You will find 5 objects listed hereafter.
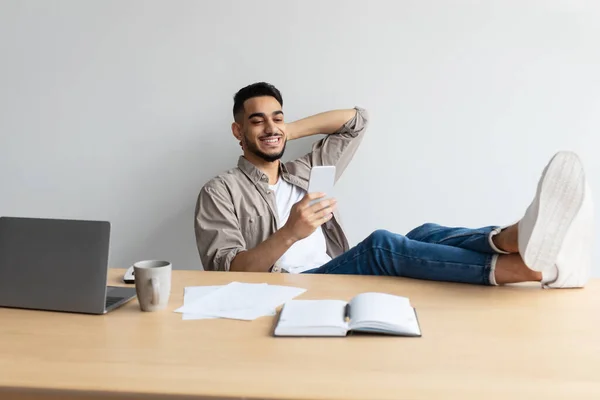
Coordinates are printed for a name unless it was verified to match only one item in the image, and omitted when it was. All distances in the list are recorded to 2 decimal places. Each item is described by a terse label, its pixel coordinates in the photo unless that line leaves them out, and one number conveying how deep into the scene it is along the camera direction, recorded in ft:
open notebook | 3.18
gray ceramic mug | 3.64
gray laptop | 3.58
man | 4.02
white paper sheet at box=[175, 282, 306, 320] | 3.61
